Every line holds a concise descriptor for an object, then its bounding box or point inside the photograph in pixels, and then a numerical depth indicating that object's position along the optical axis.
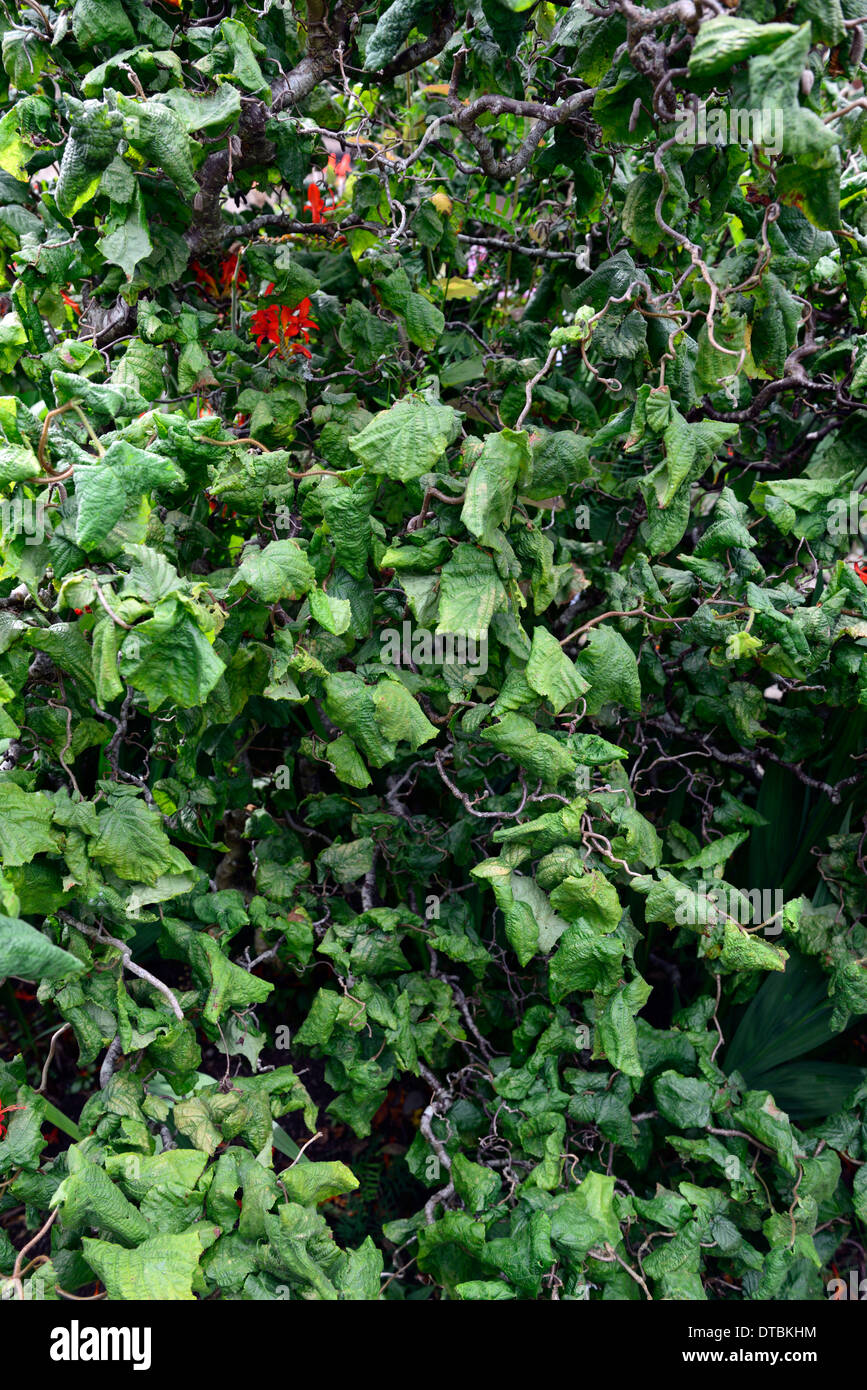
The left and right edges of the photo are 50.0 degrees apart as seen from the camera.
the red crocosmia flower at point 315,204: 1.92
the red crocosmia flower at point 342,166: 2.05
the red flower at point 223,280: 1.76
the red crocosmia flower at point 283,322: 1.72
